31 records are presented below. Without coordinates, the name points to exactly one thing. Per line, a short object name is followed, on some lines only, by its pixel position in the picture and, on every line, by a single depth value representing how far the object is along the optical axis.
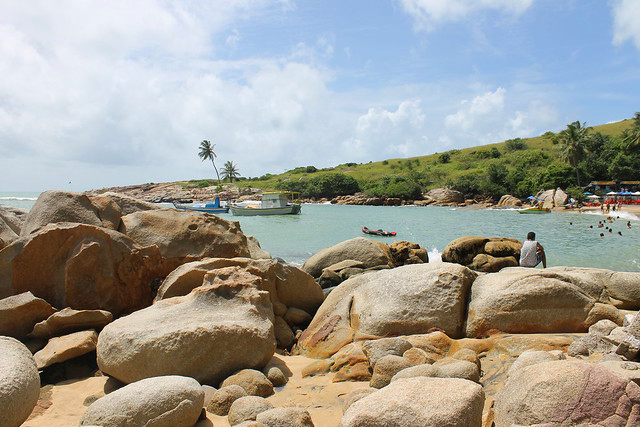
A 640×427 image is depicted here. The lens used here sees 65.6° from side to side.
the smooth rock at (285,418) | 5.23
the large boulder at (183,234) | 11.63
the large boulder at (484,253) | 19.38
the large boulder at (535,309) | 8.21
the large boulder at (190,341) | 6.90
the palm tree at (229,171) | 141.62
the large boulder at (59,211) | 10.96
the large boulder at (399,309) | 8.52
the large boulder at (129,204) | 14.06
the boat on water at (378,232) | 40.44
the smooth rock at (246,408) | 5.72
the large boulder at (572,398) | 4.11
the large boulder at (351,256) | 18.52
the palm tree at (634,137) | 73.57
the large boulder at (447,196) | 94.50
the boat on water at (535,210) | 65.94
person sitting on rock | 14.55
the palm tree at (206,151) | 126.44
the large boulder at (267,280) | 9.67
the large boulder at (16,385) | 5.09
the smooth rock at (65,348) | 7.54
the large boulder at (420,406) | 4.36
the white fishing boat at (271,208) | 67.44
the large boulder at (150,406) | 5.26
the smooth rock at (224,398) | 6.20
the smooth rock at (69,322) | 8.25
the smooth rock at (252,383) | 6.74
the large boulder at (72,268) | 9.26
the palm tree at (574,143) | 81.94
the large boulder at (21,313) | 8.16
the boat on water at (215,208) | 73.50
